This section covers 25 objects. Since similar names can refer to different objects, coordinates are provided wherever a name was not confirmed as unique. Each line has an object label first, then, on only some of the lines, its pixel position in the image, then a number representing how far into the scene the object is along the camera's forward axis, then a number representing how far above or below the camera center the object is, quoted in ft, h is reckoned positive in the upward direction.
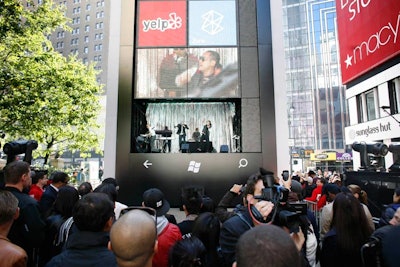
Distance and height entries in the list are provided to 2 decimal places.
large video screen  38.27 +14.11
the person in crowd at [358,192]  15.67 -1.88
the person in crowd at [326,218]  12.92 -2.70
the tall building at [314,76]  183.83 +52.67
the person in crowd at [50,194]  15.32 -1.87
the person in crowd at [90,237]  6.23 -1.74
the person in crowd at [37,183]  18.81 -1.69
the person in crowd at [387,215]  9.65 -1.92
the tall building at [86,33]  252.42 +108.41
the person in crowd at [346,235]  8.61 -2.36
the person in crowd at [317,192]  25.13 -3.00
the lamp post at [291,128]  199.76 +19.85
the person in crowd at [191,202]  11.35 -1.71
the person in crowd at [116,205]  13.10 -2.16
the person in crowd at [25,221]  10.07 -2.13
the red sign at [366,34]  52.21 +24.74
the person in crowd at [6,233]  6.48 -1.91
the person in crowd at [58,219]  10.66 -2.23
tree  42.42 +12.40
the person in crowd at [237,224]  6.98 -1.69
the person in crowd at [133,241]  5.28 -1.50
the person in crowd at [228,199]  13.07 -1.95
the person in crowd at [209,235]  9.04 -2.38
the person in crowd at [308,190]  29.79 -3.30
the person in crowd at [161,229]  8.64 -2.23
